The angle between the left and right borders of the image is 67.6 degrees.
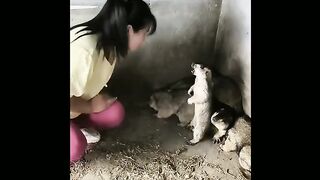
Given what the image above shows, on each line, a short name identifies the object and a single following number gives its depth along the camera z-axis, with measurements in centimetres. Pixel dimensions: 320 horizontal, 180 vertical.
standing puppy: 150
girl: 145
